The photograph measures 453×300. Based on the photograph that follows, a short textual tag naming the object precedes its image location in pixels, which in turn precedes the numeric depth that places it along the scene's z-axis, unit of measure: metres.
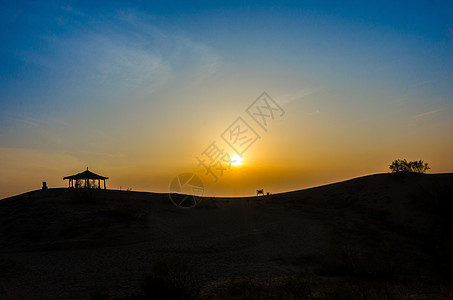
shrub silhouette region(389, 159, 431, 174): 35.34
